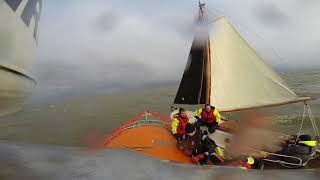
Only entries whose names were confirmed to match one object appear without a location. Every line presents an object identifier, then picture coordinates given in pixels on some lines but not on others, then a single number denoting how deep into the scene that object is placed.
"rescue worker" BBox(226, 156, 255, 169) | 4.68
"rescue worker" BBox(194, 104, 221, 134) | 7.23
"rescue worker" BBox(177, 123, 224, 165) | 6.10
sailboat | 8.95
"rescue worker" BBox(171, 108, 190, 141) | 6.99
